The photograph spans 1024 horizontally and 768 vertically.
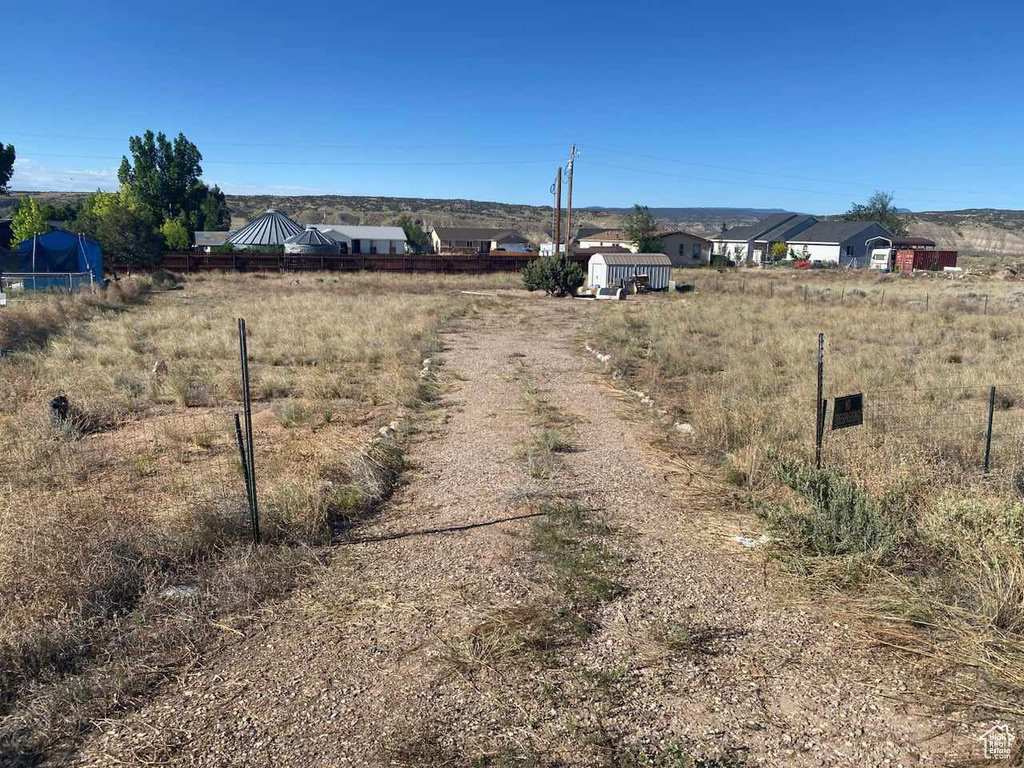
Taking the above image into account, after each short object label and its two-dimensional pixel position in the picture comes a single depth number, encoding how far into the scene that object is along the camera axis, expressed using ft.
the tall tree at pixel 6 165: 261.24
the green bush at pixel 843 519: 19.22
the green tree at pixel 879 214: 281.33
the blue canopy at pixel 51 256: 104.47
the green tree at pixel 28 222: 147.13
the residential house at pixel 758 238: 242.99
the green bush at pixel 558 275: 115.75
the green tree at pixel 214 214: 254.27
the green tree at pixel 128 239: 144.97
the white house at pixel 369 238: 232.32
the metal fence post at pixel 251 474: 20.20
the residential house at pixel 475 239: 271.69
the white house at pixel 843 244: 222.28
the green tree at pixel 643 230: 201.05
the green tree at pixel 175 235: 219.00
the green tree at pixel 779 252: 235.81
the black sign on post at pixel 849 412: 21.91
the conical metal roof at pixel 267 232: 203.72
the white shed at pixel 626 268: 119.65
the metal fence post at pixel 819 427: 24.17
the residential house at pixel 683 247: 213.46
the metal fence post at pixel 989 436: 25.23
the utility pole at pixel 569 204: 135.44
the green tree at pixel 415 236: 252.83
